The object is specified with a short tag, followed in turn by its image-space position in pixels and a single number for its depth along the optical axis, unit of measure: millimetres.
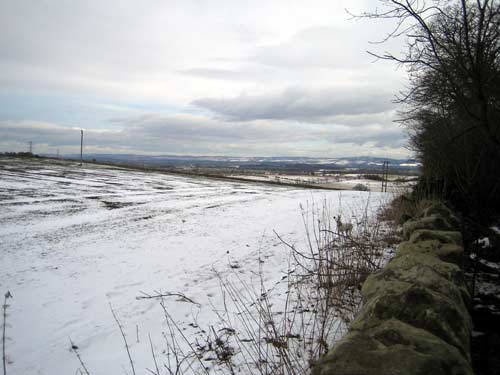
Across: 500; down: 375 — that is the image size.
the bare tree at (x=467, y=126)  3221
